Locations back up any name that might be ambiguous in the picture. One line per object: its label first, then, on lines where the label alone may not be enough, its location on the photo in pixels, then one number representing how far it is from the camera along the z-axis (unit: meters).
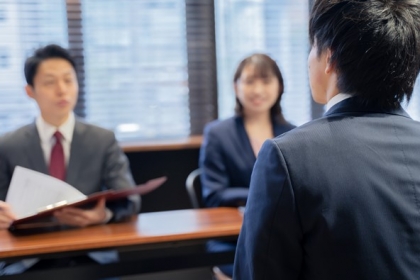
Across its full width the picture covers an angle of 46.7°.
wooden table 1.71
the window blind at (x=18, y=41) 3.13
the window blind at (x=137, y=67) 3.34
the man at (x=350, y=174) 0.88
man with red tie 2.22
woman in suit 2.51
